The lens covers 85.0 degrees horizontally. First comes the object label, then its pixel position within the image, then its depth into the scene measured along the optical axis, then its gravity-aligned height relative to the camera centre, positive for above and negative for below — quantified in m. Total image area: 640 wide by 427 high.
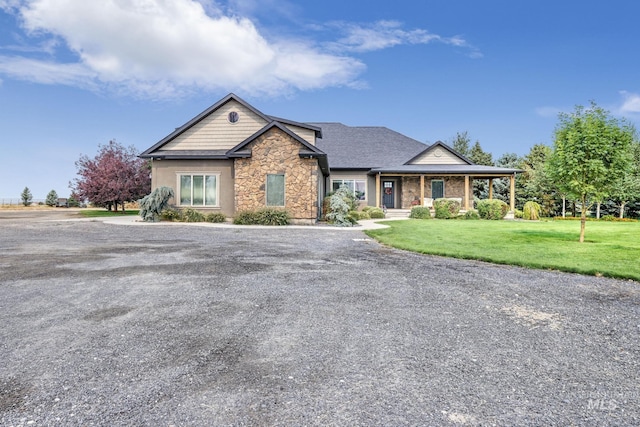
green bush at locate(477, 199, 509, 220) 23.97 -0.51
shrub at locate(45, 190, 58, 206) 45.88 +0.90
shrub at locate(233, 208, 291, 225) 17.73 -0.70
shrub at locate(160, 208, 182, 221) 19.52 -0.57
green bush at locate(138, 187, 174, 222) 19.11 +0.05
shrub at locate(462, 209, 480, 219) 23.75 -0.84
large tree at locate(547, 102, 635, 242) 10.63 +1.59
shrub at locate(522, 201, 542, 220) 24.34 -0.68
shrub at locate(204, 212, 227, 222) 19.45 -0.70
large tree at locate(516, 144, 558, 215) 32.75 +1.23
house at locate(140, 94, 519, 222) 18.59 +2.22
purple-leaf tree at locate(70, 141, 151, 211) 28.27 +2.22
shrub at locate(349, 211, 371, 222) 23.07 -0.79
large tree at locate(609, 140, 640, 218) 28.08 +1.03
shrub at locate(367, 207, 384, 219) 24.16 -0.67
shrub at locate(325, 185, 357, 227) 17.92 -0.49
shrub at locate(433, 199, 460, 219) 23.77 -0.36
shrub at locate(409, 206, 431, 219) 23.88 -0.69
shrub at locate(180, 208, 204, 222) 19.44 -0.63
